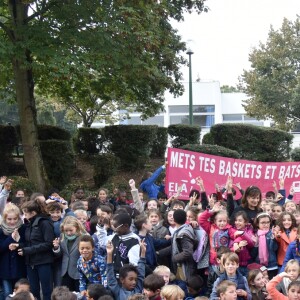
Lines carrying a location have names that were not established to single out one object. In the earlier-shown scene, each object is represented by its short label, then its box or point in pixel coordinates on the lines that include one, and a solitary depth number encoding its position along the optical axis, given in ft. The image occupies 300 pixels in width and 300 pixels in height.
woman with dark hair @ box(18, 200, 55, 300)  21.77
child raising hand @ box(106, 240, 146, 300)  18.24
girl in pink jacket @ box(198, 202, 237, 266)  21.56
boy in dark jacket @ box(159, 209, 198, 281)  21.44
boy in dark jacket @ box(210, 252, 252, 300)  18.67
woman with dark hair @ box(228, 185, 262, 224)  24.18
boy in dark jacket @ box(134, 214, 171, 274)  21.21
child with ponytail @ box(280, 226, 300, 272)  20.44
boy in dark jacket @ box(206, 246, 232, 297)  20.25
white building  165.78
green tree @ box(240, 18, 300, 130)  96.63
